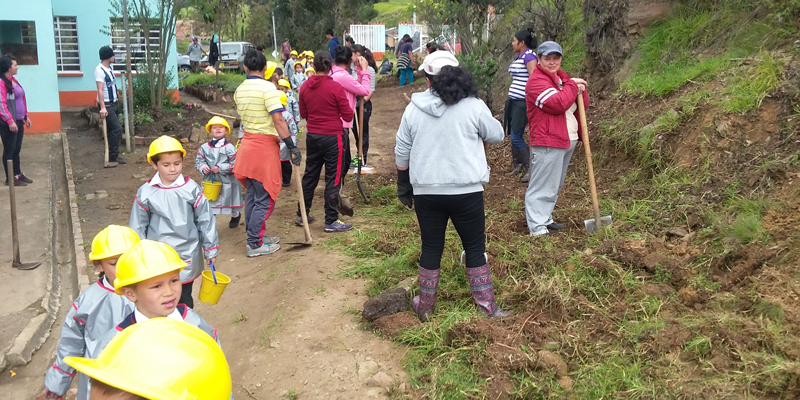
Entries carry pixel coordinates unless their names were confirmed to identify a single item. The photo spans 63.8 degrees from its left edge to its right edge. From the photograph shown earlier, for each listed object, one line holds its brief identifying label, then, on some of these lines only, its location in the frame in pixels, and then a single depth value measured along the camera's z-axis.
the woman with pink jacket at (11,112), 8.82
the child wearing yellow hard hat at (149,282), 2.65
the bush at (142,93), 14.09
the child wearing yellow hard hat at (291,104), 8.98
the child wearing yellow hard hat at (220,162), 7.01
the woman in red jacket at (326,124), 6.66
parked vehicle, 29.84
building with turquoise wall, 12.10
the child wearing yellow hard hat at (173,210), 4.10
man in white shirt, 10.32
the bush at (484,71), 10.89
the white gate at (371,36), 29.06
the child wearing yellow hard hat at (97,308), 3.18
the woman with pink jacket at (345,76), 7.22
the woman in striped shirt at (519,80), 7.74
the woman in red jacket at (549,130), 5.40
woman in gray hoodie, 4.11
